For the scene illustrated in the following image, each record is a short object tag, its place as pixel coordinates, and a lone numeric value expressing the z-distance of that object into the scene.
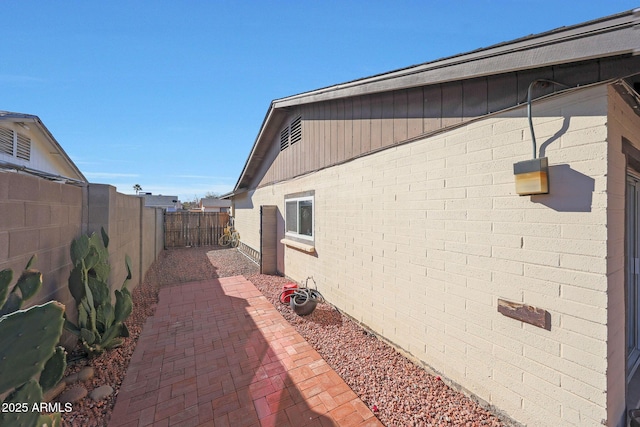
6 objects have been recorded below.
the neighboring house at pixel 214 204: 27.84
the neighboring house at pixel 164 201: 29.05
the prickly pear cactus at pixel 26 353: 1.26
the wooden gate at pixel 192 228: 13.13
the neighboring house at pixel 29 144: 8.16
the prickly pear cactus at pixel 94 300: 2.90
